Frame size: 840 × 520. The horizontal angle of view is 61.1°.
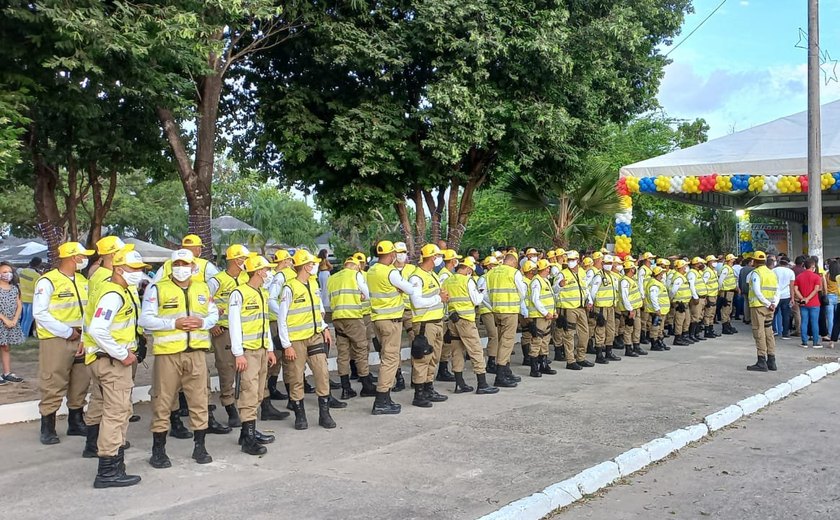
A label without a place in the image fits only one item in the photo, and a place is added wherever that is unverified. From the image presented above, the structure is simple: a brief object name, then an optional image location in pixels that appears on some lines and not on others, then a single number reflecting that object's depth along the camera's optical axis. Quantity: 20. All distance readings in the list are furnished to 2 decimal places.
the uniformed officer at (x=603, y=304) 12.09
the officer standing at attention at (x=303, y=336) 7.68
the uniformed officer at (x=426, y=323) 8.79
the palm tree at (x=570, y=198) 18.77
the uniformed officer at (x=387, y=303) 8.52
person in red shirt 13.68
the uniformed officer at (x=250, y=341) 6.67
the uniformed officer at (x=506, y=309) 10.06
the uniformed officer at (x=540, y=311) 10.80
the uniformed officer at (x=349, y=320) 9.55
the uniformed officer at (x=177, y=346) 6.33
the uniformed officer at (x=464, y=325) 9.48
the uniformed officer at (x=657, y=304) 13.33
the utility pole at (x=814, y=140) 14.92
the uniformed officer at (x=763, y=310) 10.76
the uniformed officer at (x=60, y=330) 7.08
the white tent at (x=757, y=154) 17.20
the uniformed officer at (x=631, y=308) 12.69
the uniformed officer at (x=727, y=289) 16.89
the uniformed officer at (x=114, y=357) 5.84
